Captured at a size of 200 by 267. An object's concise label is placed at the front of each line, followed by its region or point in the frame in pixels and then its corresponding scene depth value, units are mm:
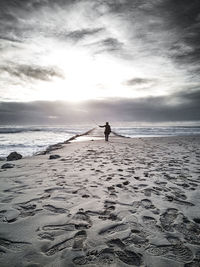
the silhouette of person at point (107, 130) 19973
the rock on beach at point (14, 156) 8820
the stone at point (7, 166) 6564
